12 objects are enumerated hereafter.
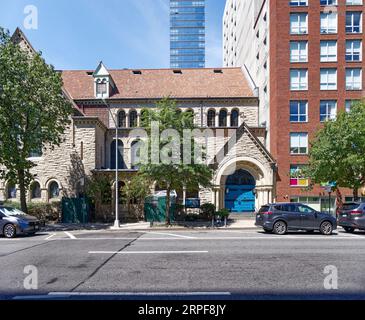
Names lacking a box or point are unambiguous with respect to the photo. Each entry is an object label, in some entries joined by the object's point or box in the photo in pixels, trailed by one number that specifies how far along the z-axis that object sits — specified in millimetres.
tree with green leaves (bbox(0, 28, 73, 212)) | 19094
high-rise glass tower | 131238
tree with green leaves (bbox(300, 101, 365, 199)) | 21281
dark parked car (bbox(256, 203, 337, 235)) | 16594
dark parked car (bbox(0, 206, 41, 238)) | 15812
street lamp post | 20956
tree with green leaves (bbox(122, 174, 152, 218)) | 21156
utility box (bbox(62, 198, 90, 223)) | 24109
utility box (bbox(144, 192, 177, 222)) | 23797
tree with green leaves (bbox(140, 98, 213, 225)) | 19523
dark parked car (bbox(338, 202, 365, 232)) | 17000
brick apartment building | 31672
